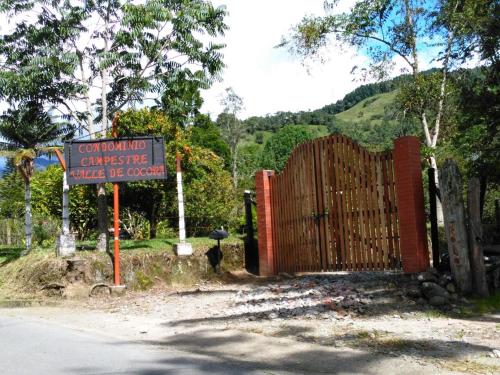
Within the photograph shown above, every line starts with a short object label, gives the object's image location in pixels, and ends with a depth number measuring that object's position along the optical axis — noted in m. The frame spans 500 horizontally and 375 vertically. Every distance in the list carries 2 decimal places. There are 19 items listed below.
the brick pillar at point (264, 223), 13.63
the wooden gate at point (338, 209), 10.21
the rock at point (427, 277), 8.73
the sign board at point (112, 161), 12.84
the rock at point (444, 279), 8.67
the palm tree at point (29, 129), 14.44
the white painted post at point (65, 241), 12.80
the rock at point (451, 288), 8.56
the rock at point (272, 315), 8.39
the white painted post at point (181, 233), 13.82
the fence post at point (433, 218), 9.71
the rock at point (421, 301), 8.45
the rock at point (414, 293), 8.61
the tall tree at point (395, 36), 19.53
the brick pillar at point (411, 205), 9.49
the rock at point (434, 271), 8.94
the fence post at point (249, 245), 15.31
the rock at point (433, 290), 8.39
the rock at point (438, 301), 8.28
